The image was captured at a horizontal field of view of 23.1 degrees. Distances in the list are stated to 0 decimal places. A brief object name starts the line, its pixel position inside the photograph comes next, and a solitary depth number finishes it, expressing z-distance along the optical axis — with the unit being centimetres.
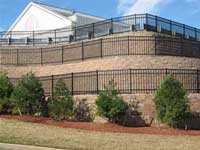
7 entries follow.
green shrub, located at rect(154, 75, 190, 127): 2189
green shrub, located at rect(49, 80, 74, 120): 2328
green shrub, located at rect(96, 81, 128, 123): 2233
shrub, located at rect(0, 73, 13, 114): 2483
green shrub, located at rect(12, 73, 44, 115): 2412
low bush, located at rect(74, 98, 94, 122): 2404
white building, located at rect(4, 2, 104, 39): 3987
